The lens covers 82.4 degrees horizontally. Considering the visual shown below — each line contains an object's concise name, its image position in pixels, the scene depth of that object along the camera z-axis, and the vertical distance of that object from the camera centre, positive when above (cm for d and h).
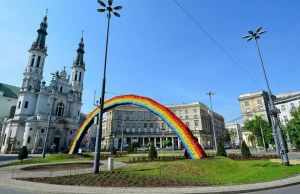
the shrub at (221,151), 2588 -137
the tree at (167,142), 7137 -25
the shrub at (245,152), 2622 -157
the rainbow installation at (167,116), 1964 +328
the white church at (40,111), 5366 +1072
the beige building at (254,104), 6606 +1464
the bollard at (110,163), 1595 -193
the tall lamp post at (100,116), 1388 +220
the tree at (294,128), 3511 +264
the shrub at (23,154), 2463 -158
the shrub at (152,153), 2598 -164
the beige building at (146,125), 7869 +776
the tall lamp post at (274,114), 1656 +280
